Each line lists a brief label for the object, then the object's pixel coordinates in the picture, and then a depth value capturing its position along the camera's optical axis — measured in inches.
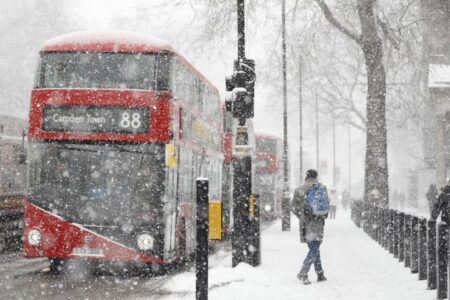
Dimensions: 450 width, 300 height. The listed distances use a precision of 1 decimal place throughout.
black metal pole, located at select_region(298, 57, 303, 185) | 1094.4
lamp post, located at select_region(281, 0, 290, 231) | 965.9
